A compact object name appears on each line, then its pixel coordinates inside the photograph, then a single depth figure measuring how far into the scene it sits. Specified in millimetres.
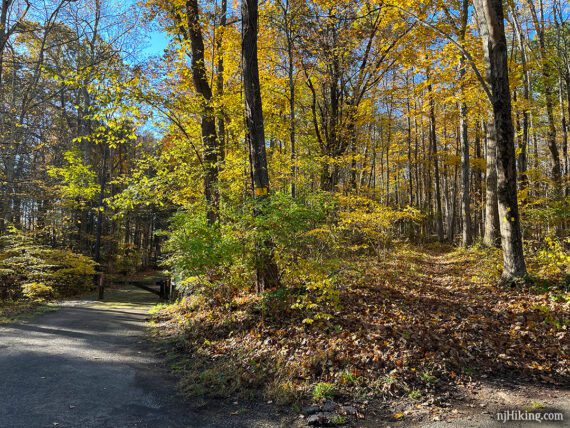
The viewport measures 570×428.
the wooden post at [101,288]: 14938
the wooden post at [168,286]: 15512
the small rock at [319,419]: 3605
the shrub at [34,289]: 11140
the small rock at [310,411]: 3828
